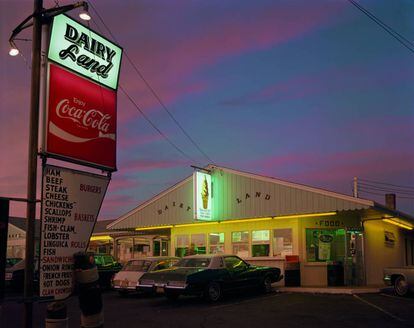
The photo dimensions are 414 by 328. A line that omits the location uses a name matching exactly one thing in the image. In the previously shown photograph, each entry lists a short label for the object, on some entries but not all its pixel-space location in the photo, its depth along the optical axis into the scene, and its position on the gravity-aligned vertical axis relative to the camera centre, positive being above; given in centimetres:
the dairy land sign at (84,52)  698 +257
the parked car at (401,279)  1870 -174
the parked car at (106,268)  2297 -163
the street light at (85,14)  682 +289
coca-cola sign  685 +155
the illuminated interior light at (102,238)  3834 -50
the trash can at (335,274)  2167 -177
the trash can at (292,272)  2169 -169
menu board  655 +11
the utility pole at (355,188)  3813 +317
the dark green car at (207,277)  1655 -155
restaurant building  2158 +37
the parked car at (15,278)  2186 -197
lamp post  644 +123
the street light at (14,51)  715 +248
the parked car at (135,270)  1919 -148
